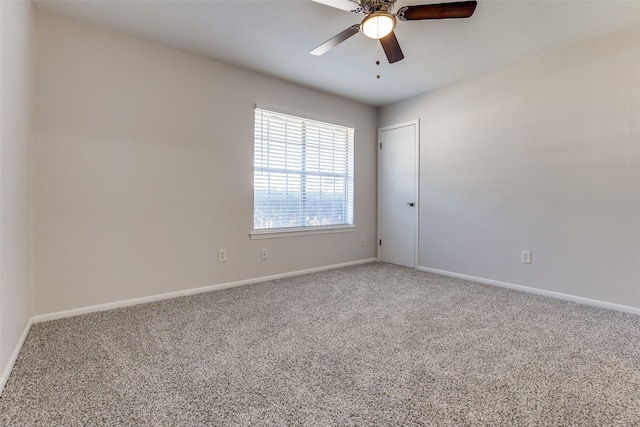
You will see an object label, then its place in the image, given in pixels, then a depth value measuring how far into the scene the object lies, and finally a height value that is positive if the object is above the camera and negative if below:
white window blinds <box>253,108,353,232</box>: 3.47 +0.46
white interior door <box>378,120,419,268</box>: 4.15 +0.24
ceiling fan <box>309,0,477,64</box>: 1.81 +1.21
